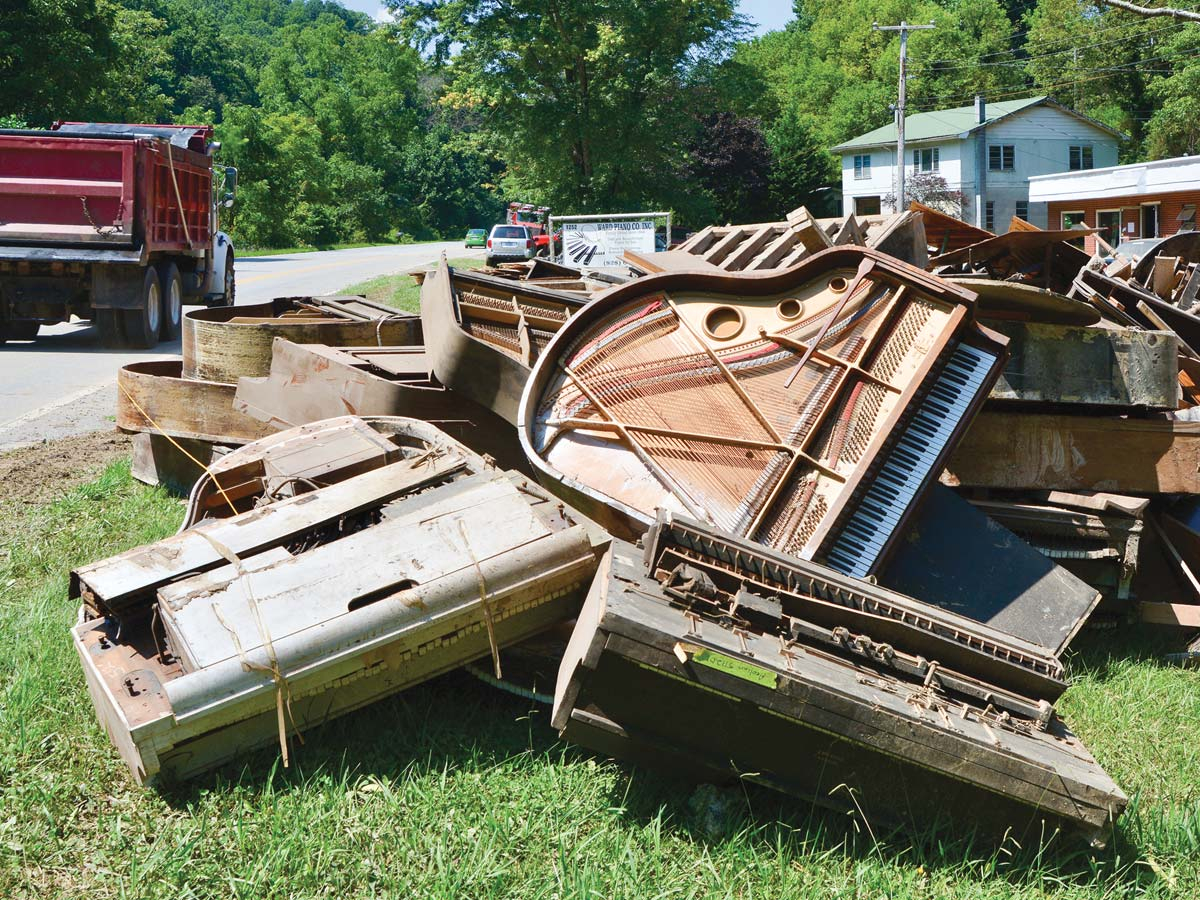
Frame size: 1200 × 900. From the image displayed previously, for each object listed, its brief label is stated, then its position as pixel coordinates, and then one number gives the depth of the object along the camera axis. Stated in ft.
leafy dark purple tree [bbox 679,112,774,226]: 150.30
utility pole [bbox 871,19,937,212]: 110.63
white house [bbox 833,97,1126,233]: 173.78
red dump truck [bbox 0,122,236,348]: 44.57
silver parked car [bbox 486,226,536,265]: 117.70
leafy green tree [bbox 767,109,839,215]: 161.89
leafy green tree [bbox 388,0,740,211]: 110.42
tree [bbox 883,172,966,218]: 165.68
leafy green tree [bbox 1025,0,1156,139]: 187.62
